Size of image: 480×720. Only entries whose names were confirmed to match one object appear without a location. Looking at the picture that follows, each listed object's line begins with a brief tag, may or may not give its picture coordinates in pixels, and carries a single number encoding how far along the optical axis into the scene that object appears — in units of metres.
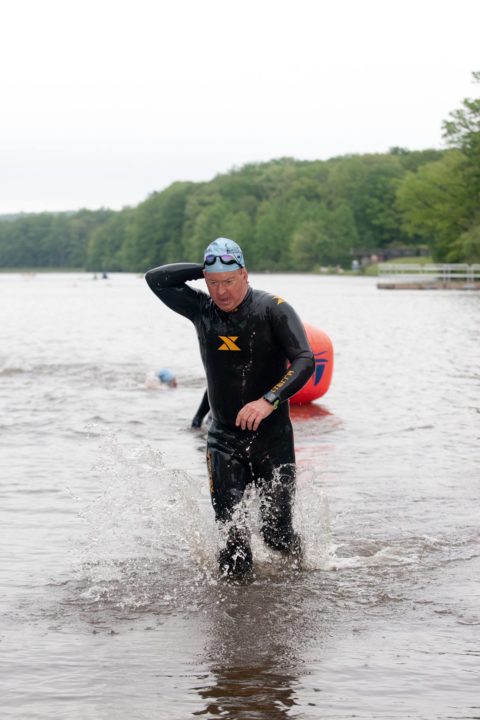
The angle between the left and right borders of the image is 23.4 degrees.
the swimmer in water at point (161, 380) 19.42
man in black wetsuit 6.48
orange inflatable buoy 16.28
